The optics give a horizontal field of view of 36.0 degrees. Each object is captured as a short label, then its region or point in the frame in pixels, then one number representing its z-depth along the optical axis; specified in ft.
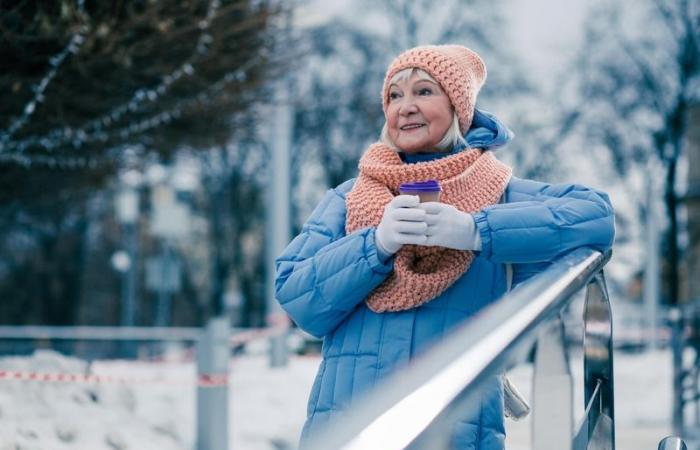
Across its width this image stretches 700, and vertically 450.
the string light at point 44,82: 21.56
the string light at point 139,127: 26.66
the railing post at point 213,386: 21.50
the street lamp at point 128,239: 48.61
